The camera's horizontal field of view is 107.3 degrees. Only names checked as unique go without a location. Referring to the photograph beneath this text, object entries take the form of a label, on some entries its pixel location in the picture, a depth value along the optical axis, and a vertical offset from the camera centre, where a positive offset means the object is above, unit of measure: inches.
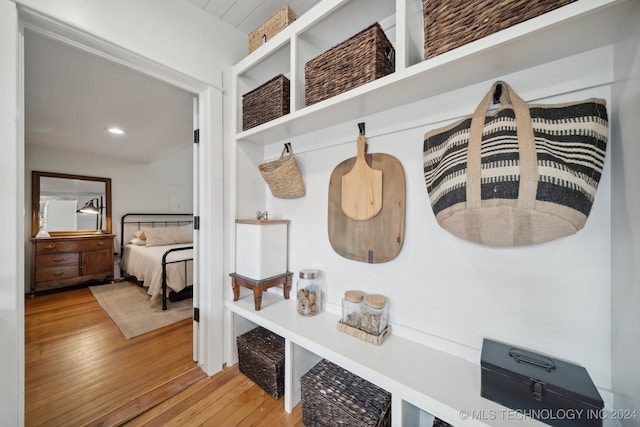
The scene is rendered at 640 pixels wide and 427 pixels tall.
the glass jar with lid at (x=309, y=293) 53.7 -18.7
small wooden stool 55.4 -17.6
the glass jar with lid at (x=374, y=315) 43.8 -19.5
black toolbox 25.4 -20.3
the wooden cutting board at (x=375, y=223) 45.6 -2.0
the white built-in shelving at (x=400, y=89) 27.2 +20.1
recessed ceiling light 115.2 +41.4
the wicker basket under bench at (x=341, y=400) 39.5 -33.0
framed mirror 134.9 +6.2
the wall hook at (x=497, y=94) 33.9 +17.4
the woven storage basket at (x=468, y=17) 26.6 +24.0
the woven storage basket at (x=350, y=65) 38.5 +26.4
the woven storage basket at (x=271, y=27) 52.6 +44.2
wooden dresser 126.3 -27.1
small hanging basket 57.5 +9.4
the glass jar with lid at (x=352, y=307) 46.9 -19.3
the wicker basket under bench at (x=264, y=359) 53.0 -34.4
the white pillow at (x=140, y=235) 162.1 -14.7
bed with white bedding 112.8 -22.2
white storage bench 29.7 -24.1
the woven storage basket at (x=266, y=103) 53.4 +26.8
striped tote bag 27.0 +5.3
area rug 91.5 -43.6
